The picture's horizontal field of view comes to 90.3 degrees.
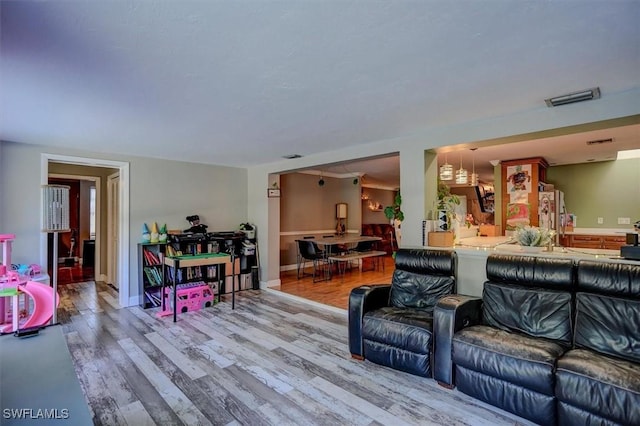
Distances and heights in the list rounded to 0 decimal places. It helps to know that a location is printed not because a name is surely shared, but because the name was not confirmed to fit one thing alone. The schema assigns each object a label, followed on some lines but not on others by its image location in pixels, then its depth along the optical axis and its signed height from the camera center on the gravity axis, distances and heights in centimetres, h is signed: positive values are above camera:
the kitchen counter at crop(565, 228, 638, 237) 584 -34
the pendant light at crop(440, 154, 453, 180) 429 +57
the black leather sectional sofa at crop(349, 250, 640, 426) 191 -94
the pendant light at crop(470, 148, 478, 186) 519 +66
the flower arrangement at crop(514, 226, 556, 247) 313 -23
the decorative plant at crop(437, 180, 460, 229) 370 +13
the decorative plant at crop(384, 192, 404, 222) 390 +5
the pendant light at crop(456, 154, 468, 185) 470 +57
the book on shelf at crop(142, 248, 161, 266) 504 -65
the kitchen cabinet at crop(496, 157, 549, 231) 530 +38
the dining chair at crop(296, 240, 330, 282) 673 -79
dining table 675 -58
